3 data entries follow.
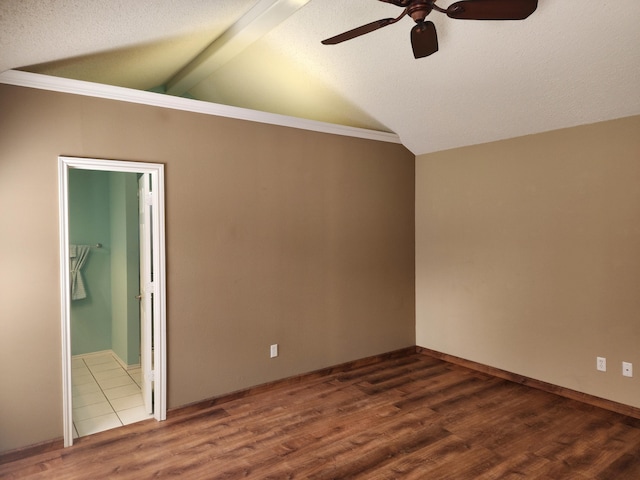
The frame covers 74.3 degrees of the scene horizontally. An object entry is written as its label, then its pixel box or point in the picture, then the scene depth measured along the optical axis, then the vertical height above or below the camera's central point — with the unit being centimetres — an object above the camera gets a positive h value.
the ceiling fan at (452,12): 194 +106
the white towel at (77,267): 465 -33
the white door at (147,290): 323 -41
